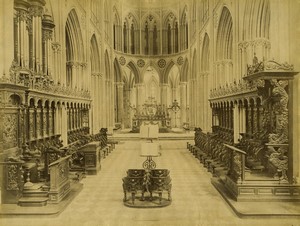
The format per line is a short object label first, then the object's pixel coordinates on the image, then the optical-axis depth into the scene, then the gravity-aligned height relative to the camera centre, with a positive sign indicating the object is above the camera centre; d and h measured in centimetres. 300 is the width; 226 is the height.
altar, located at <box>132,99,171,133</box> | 3278 -54
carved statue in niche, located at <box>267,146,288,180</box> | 855 -113
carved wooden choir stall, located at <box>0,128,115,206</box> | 828 -158
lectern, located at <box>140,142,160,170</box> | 830 -81
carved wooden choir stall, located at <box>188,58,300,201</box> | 839 -98
